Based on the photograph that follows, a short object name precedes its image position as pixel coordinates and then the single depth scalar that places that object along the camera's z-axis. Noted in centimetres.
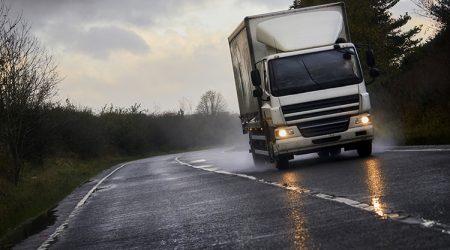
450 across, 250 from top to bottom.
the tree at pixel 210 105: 12988
